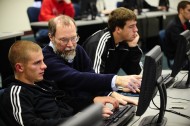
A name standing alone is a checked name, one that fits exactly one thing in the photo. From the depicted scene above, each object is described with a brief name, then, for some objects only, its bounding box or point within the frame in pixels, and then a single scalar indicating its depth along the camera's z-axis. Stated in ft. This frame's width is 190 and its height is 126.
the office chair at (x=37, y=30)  21.78
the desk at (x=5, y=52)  18.10
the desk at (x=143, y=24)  24.24
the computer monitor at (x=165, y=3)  30.57
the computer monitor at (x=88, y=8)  24.79
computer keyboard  10.83
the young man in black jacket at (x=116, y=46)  13.78
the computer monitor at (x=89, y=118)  5.82
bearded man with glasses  11.76
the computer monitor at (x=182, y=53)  12.33
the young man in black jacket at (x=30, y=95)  10.60
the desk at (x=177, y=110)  11.09
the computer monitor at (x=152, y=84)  10.43
